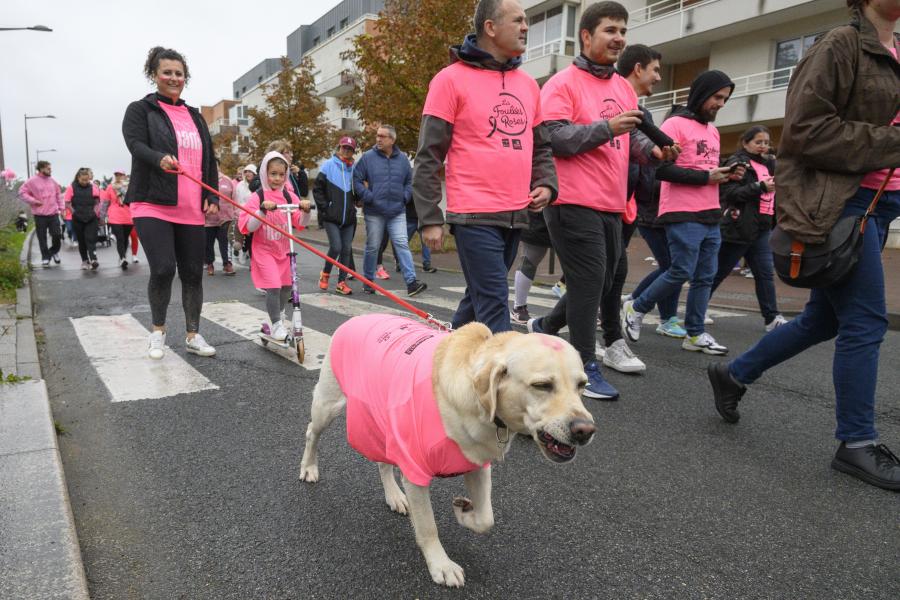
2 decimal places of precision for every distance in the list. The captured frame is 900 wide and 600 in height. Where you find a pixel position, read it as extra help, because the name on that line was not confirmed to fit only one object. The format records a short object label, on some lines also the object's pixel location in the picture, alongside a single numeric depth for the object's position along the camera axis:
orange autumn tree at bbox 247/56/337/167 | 31.42
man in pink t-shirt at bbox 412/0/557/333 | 3.21
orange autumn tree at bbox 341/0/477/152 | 17.05
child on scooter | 5.50
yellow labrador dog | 1.83
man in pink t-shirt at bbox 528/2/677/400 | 3.70
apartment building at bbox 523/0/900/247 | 19.12
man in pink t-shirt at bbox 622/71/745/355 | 4.96
